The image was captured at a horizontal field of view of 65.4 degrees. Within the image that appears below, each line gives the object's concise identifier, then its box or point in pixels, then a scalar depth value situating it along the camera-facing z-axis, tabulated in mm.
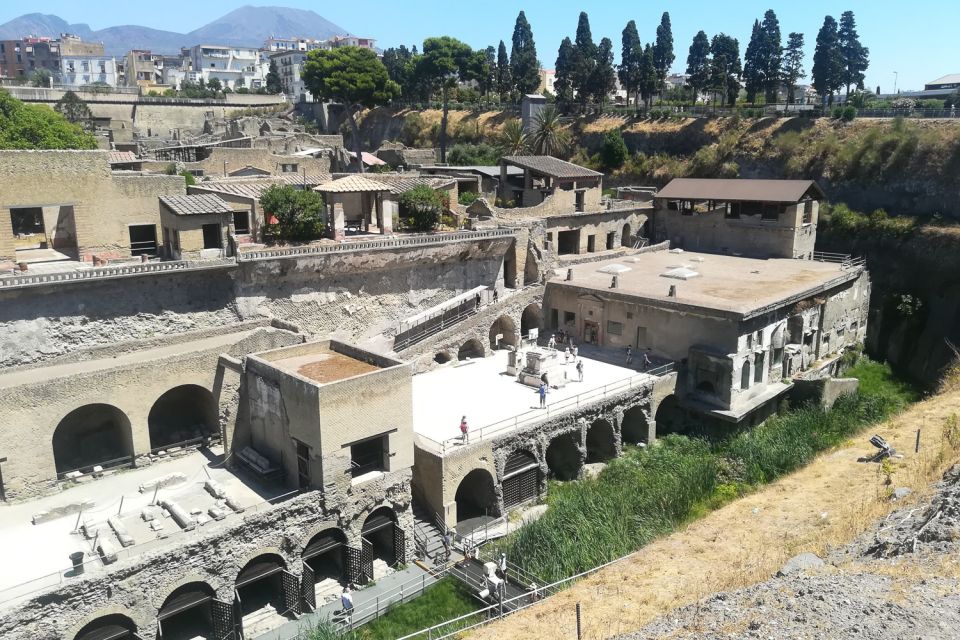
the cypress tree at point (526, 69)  79750
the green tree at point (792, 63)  64312
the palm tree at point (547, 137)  56344
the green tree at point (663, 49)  73438
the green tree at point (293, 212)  34031
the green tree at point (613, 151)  62688
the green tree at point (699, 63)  69875
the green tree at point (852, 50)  64688
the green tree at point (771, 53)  64688
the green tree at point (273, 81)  117050
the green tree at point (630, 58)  72188
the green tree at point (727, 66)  67750
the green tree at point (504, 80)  86256
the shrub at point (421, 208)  38656
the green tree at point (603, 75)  71062
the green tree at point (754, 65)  65438
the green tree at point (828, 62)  61375
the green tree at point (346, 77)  70812
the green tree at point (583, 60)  71438
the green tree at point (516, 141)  58375
